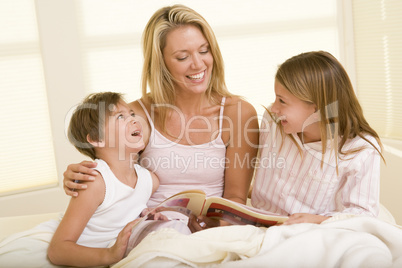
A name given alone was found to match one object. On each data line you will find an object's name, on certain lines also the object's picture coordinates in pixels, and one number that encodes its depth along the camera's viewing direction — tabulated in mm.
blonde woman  1812
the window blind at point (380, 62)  2822
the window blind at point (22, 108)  3117
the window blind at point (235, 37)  3270
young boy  1400
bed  1170
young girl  1567
